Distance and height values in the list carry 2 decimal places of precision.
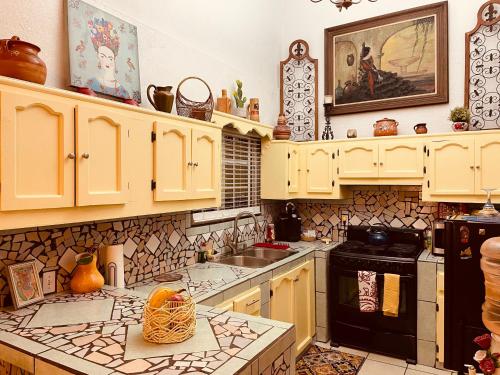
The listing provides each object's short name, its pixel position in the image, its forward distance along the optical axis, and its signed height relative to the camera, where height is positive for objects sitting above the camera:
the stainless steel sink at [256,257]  3.29 -0.68
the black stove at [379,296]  3.18 -1.05
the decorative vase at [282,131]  3.90 +0.59
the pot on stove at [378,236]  3.72 -0.54
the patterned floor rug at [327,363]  3.04 -1.58
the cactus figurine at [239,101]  3.45 +0.81
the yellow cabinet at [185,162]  2.17 +0.16
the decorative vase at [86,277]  1.95 -0.50
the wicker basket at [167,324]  1.35 -0.52
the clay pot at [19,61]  1.52 +0.54
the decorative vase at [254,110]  3.63 +0.77
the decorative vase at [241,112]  3.44 +0.71
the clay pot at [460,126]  3.26 +0.53
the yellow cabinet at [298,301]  2.97 -1.03
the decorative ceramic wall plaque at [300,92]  4.28 +1.13
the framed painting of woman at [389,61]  3.66 +1.35
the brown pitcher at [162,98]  2.32 +0.57
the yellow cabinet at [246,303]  2.29 -0.79
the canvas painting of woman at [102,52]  2.07 +0.83
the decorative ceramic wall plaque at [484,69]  3.38 +1.11
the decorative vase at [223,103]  3.20 +0.74
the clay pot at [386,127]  3.65 +0.59
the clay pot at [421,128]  3.50 +0.55
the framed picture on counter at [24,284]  1.70 -0.48
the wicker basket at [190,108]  2.57 +0.56
